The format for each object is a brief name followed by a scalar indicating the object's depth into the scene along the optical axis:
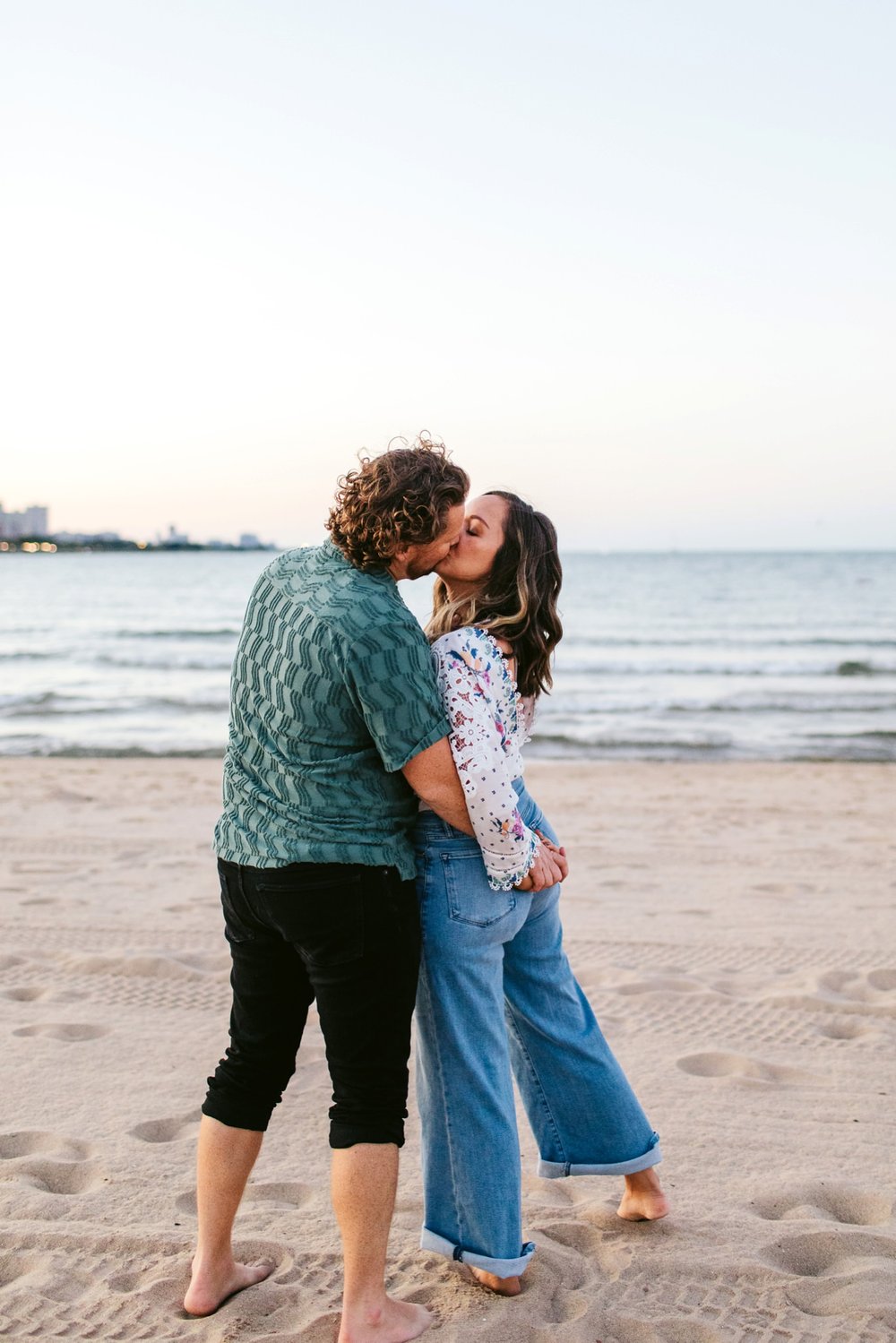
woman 2.31
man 2.17
